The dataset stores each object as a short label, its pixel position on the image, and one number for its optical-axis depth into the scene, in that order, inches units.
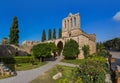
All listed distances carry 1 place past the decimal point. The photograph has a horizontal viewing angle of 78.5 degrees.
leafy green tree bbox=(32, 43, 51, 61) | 528.8
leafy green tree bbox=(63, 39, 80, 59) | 578.9
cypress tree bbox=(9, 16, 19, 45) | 641.7
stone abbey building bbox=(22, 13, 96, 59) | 613.6
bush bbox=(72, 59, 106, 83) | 165.4
